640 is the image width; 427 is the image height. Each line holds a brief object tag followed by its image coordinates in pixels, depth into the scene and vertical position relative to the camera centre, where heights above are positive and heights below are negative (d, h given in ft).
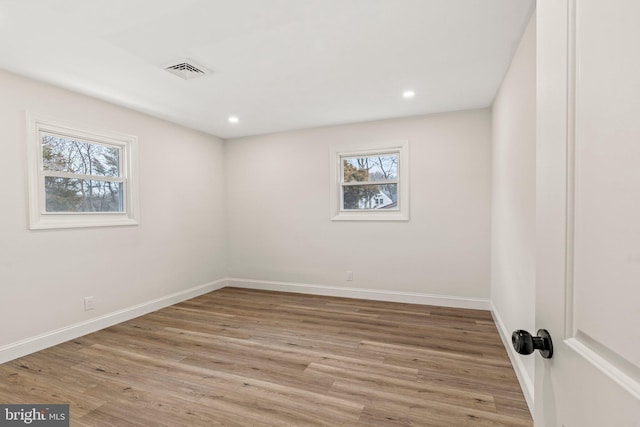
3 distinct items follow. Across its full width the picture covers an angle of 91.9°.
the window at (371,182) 13.67 +1.09
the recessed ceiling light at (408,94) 10.51 +3.88
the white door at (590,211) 1.50 -0.04
